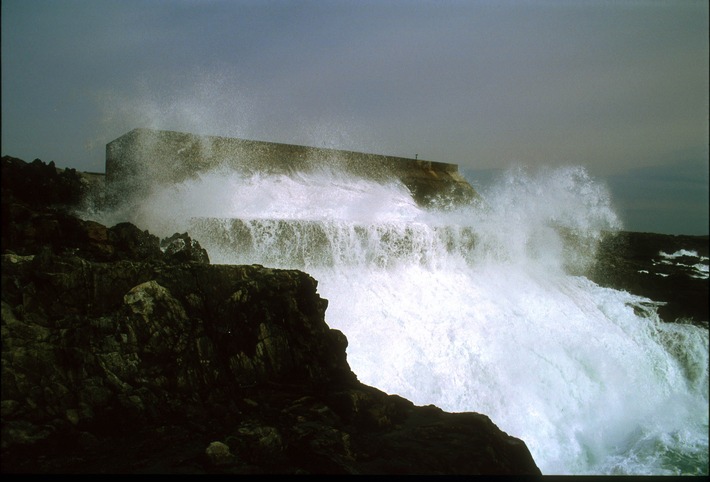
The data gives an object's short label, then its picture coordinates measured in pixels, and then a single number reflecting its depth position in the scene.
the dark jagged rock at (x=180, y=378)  4.19
